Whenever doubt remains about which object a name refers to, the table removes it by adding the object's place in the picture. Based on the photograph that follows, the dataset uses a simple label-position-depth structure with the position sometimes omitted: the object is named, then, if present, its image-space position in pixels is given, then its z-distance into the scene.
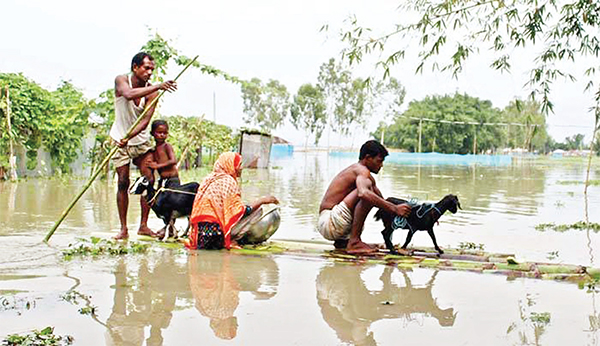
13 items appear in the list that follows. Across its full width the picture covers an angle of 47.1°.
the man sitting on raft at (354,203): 6.26
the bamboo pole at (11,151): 14.94
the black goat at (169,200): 7.11
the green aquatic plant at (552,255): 6.94
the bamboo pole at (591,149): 6.67
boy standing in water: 7.38
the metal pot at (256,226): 6.71
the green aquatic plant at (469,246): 7.23
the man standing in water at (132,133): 7.12
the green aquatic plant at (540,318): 4.13
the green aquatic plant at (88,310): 4.21
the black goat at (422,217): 6.27
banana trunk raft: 5.41
